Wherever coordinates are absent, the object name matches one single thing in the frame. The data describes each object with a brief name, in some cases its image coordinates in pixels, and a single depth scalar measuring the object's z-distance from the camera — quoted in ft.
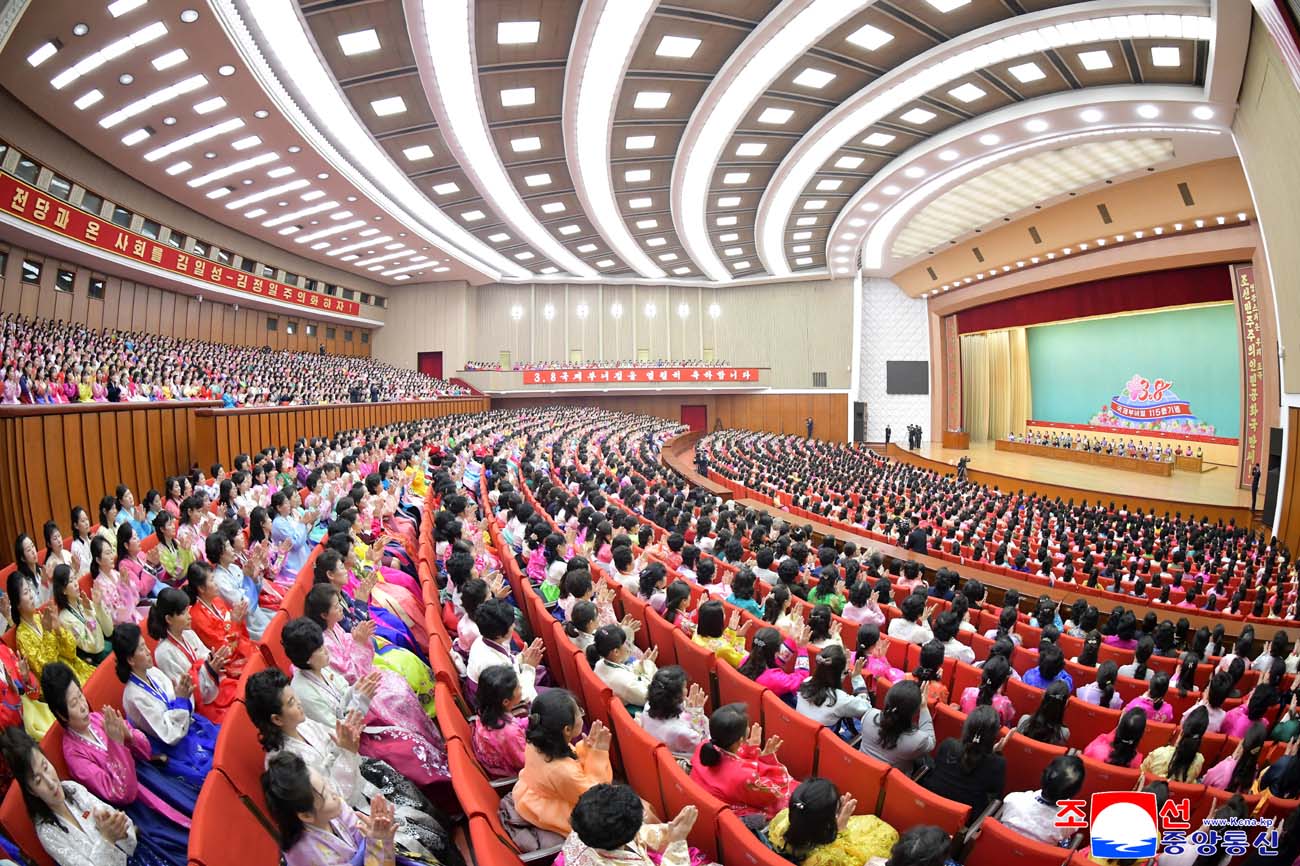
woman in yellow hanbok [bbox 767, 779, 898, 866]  4.68
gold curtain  64.59
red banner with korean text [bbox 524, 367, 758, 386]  66.59
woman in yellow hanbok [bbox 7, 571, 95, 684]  7.48
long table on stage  44.88
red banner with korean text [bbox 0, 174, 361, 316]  29.02
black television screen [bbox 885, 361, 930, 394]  62.80
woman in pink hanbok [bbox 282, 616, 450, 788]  6.16
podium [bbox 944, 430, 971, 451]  61.26
